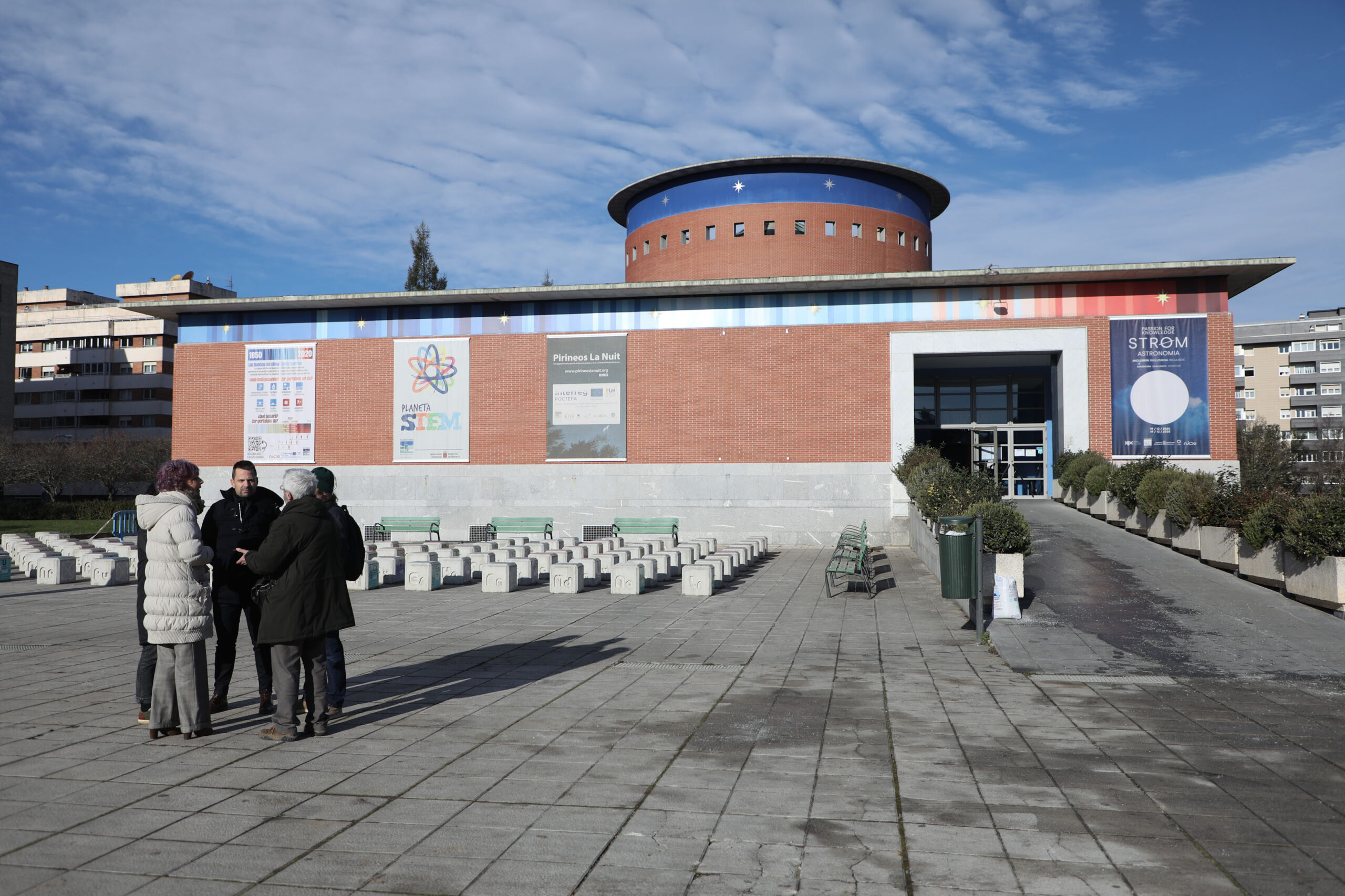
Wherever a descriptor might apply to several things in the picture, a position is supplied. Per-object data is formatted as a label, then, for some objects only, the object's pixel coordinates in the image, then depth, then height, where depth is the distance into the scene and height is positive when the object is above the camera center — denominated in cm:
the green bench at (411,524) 2888 -144
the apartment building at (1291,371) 9281 +1092
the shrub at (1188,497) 1759 -44
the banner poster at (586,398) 3066 +276
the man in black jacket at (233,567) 684 -67
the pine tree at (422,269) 5762 +1354
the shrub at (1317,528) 1231 -75
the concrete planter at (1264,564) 1413 -145
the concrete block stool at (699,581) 1584 -184
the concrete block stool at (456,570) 1786 -183
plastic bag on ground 1215 -169
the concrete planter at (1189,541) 1778 -133
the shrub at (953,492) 1730 -31
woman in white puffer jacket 617 -88
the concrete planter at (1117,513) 2286 -97
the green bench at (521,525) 2925 -154
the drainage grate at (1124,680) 866 -199
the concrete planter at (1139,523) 2112 -113
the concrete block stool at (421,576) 1670 -180
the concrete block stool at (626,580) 1616 -183
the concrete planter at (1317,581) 1215 -151
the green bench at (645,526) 2769 -148
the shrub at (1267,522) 1399 -75
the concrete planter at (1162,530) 1967 -122
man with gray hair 616 -80
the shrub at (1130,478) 2238 -7
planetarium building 2827 +309
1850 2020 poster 3259 +277
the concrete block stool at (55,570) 1764 -176
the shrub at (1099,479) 2448 -9
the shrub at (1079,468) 2653 +25
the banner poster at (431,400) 3156 +278
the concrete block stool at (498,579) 1628 -182
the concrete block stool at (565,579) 1602 -179
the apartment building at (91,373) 7831 +972
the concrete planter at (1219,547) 1603 -132
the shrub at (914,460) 2567 +50
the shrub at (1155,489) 2006 -32
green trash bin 1137 -112
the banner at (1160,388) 2770 +273
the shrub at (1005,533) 1379 -88
